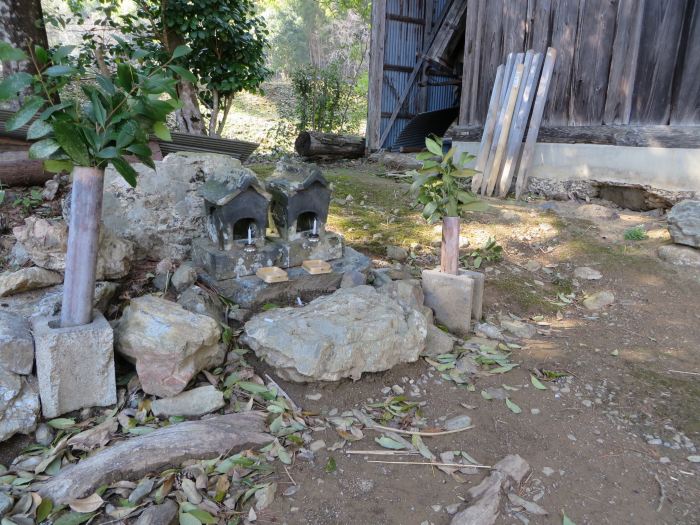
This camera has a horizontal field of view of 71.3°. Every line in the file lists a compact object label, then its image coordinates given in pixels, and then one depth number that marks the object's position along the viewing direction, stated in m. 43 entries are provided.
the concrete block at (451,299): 3.24
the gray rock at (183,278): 3.08
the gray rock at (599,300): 3.77
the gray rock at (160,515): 1.70
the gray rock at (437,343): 2.98
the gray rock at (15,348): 2.11
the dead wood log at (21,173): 4.15
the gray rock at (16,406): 2.04
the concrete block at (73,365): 2.15
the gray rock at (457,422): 2.36
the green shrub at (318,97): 10.88
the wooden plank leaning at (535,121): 6.21
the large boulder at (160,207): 3.39
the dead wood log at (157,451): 1.81
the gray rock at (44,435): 2.10
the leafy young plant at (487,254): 4.35
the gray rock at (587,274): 4.14
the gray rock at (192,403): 2.30
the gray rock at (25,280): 2.66
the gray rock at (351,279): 3.47
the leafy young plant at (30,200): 4.02
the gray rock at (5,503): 1.69
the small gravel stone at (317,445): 2.17
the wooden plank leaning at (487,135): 6.68
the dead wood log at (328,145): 9.27
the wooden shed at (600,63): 5.00
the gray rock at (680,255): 4.07
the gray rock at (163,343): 2.30
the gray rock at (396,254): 4.36
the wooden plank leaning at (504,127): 6.46
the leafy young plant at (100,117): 2.02
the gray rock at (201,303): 2.80
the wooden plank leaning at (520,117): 6.34
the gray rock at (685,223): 4.05
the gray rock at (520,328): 3.35
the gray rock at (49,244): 2.78
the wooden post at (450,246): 3.26
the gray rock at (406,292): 3.17
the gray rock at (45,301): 2.52
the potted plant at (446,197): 3.21
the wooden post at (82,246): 2.20
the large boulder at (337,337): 2.52
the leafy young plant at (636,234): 4.61
